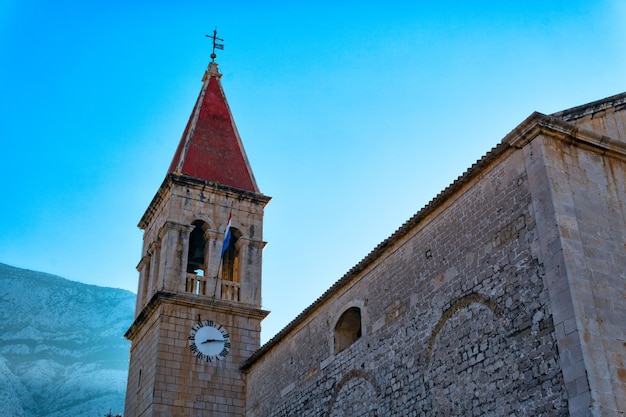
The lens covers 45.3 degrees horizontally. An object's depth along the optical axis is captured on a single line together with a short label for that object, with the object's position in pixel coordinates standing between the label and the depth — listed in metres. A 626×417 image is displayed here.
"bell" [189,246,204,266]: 20.69
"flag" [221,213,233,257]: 19.59
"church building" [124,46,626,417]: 8.91
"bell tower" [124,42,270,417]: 17.59
